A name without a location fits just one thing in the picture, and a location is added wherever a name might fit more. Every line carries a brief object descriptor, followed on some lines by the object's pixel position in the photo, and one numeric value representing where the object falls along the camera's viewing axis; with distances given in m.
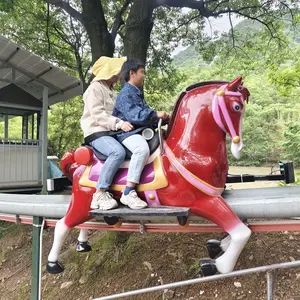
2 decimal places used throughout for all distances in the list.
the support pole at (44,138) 7.53
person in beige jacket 2.49
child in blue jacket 2.41
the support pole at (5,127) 7.92
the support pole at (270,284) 2.24
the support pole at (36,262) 3.45
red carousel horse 2.25
